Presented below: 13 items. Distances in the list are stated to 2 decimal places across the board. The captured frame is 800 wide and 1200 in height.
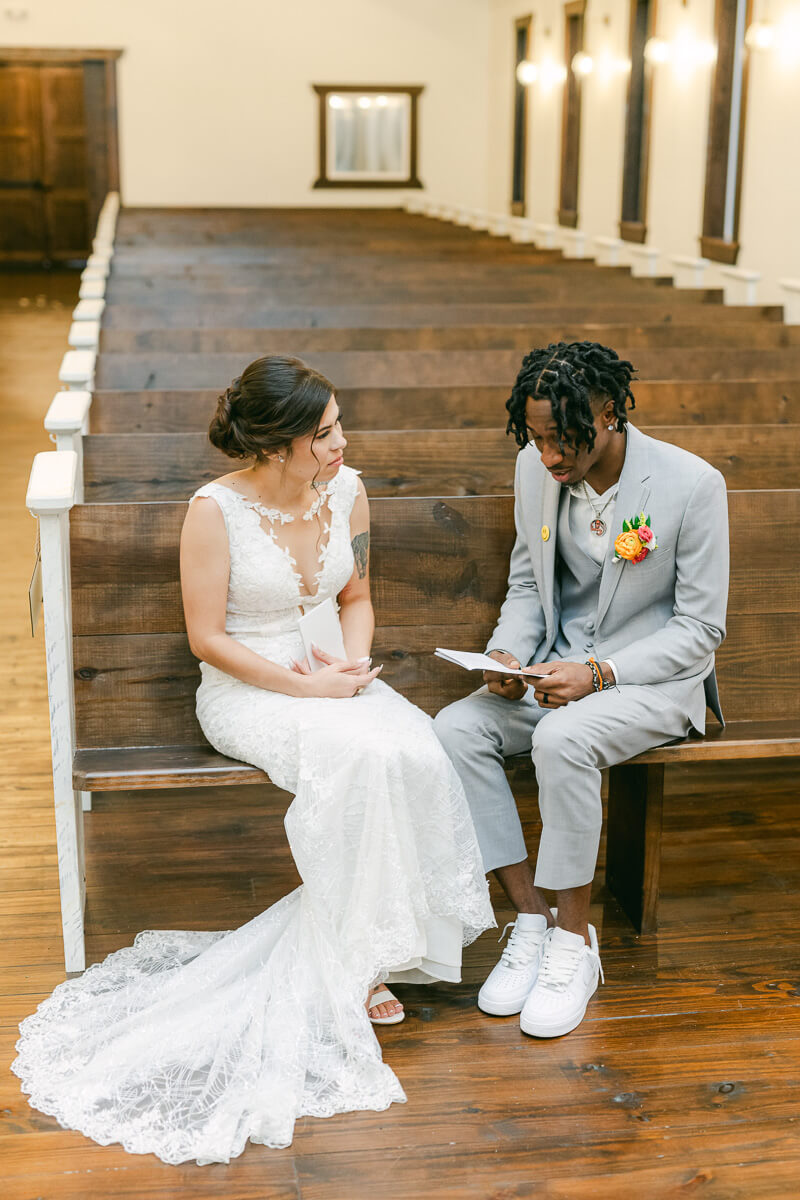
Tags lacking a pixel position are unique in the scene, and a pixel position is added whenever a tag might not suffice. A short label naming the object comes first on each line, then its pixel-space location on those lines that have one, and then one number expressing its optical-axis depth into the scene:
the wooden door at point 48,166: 14.62
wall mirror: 13.83
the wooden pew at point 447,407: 3.55
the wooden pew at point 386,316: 5.01
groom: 2.30
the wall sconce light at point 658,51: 8.04
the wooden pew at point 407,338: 4.32
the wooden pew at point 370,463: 3.18
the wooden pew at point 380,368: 3.96
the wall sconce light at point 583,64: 9.84
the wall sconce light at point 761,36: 6.30
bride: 2.07
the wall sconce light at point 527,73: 11.76
